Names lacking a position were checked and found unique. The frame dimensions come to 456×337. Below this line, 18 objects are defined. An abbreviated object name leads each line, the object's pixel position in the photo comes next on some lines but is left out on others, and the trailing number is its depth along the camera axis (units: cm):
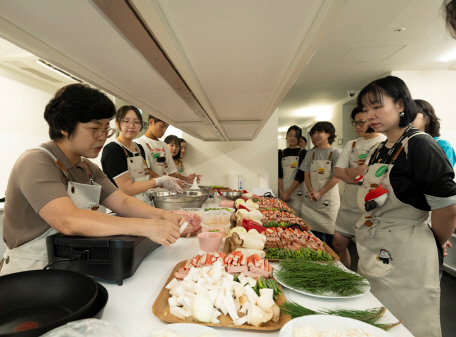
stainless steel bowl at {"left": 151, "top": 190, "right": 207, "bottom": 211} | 204
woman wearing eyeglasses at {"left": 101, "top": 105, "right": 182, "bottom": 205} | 227
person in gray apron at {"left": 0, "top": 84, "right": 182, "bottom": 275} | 102
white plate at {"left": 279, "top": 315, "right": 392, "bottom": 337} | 67
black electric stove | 94
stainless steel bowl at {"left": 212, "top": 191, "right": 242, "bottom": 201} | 280
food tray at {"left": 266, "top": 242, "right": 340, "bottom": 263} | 124
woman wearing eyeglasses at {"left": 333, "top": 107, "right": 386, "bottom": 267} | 273
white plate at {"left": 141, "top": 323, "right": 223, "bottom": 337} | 65
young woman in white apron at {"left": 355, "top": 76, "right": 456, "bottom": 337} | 136
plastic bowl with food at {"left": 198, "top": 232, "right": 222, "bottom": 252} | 131
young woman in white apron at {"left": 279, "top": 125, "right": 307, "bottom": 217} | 412
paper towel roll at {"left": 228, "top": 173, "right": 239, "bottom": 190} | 408
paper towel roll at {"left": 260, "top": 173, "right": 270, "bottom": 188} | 410
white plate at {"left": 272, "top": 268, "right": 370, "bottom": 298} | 89
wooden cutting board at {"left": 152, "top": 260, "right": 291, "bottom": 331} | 73
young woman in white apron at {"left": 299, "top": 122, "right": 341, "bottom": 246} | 362
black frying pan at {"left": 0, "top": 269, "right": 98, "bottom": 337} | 71
